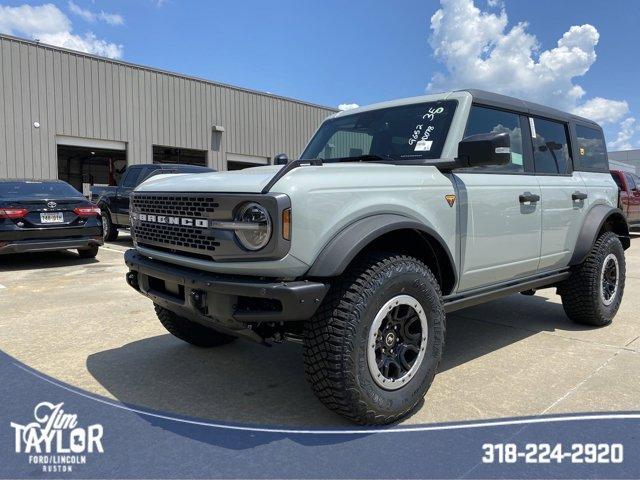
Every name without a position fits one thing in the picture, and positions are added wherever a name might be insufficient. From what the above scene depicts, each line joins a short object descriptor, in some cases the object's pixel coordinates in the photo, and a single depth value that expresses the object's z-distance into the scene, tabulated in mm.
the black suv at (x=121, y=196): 11016
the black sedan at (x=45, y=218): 7691
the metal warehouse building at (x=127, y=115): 16266
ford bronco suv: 2459
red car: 13002
